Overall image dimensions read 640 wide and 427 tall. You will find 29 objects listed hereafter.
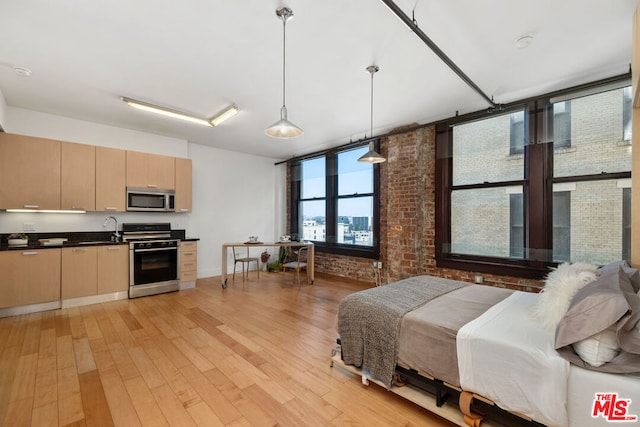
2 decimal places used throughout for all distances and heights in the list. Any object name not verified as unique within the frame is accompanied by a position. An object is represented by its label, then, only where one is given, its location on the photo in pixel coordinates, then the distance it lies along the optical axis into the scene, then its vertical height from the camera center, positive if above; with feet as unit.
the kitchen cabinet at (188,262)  16.60 -3.01
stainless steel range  14.89 -2.70
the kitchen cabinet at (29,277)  11.81 -2.94
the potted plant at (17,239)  12.47 -1.25
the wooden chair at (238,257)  18.85 -3.27
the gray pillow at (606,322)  4.18 -1.78
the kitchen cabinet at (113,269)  13.99 -2.97
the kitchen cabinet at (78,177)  13.61 +1.90
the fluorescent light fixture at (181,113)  12.20 +4.99
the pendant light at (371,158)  12.05 +2.57
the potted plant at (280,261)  22.15 -4.02
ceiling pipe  5.98 +4.75
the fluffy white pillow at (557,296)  5.51 -1.77
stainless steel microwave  15.57 +0.83
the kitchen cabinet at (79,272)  13.07 -2.94
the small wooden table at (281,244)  17.04 -2.81
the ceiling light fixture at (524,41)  7.79 +5.19
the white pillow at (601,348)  4.32 -2.16
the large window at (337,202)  18.11 +0.96
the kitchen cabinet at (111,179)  14.55 +1.91
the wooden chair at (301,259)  17.42 -3.04
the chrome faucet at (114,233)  15.34 -1.17
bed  4.27 -2.59
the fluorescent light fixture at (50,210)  12.99 +0.13
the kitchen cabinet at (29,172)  12.28 +1.95
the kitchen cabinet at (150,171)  15.49 +2.58
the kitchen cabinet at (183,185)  17.15 +1.86
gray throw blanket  6.64 -2.94
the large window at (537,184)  9.96 +1.36
